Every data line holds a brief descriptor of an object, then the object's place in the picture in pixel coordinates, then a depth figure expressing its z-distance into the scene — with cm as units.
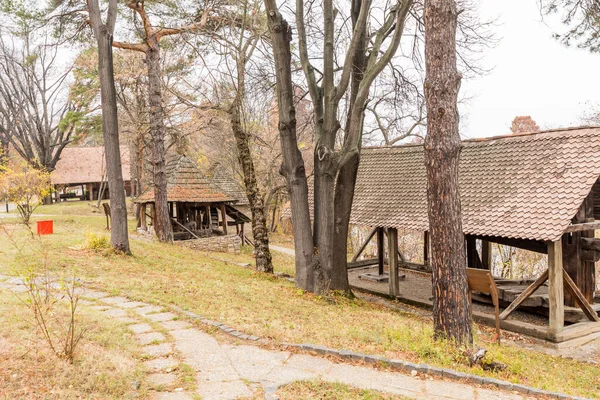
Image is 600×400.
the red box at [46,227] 1440
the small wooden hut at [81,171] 4088
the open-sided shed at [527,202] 932
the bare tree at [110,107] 1096
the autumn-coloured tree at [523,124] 4491
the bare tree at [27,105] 2942
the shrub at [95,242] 1161
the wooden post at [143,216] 2280
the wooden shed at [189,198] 2131
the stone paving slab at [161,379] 443
